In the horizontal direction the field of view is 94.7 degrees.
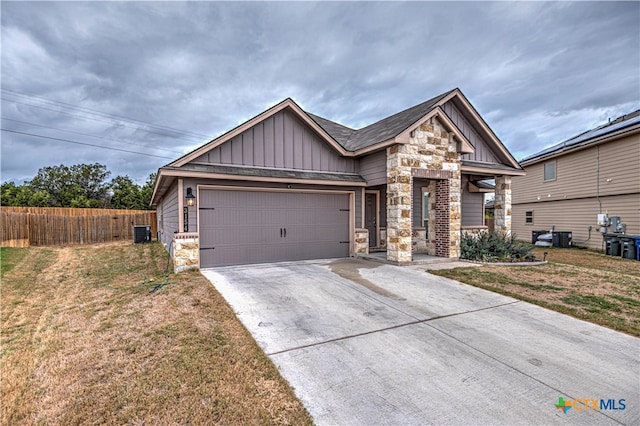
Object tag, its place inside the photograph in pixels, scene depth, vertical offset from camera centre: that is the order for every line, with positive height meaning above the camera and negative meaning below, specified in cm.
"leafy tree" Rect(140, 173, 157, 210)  2830 +156
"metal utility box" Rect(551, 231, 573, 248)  1471 -165
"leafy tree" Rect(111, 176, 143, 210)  2788 +126
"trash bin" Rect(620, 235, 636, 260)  1121 -160
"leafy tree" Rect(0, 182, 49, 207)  2292 +110
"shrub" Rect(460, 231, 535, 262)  941 -139
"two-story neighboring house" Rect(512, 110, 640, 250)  1241 +107
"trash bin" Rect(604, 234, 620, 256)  1202 -162
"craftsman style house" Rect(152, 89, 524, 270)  783 +76
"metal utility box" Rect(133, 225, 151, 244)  1655 -137
